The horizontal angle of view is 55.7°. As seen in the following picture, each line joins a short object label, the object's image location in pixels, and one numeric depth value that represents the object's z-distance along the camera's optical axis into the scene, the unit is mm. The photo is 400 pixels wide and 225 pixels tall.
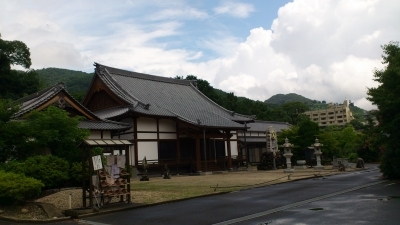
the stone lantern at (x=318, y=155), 32062
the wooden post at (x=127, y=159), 13450
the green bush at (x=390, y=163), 18609
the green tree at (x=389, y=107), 17953
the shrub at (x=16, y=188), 11531
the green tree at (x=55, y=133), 14918
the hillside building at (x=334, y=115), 145625
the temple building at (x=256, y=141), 35438
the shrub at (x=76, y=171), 15277
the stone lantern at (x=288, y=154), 28684
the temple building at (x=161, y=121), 29297
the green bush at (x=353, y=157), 46231
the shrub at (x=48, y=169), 13617
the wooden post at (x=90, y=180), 12130
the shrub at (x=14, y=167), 13312
